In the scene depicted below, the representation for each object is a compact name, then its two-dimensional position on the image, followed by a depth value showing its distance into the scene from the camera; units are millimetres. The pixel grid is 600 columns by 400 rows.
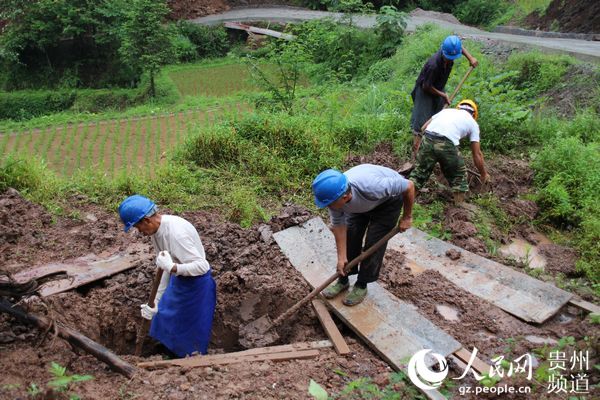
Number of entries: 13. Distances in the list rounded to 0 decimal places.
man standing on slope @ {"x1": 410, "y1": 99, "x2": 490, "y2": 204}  5301
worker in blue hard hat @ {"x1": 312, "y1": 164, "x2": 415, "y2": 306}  3389
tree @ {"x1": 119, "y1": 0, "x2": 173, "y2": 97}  15523
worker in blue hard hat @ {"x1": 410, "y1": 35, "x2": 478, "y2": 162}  5871
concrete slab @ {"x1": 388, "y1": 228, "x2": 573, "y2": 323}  4109
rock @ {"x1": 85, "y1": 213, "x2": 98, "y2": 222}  5684
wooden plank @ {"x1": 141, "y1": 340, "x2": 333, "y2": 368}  3541
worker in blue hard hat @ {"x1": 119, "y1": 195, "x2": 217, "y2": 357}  3377
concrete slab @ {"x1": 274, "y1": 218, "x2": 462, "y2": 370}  3648
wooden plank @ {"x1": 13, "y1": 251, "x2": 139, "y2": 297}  4324
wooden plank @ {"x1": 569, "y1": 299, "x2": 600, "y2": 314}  3967
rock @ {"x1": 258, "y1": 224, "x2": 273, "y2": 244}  5078
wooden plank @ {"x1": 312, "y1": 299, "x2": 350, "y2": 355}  3744
